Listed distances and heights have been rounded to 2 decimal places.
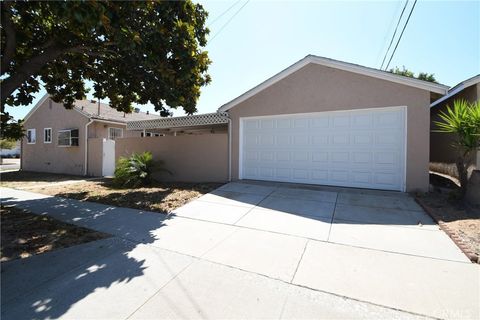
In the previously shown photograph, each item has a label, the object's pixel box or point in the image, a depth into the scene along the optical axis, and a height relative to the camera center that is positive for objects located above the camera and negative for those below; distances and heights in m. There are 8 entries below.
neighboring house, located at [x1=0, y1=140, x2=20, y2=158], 36.41 -0.34
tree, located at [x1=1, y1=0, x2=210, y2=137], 4.36 +2.39
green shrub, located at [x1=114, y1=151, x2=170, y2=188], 9.27 -0.75
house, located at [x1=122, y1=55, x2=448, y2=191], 6.71 +0.70
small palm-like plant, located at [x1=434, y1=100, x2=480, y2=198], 5.40 +0.59
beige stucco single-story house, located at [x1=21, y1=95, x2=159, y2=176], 13.85 +0.98
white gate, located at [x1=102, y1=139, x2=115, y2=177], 13.47 -0.36
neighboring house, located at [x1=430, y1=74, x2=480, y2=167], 6.68 +1.52
